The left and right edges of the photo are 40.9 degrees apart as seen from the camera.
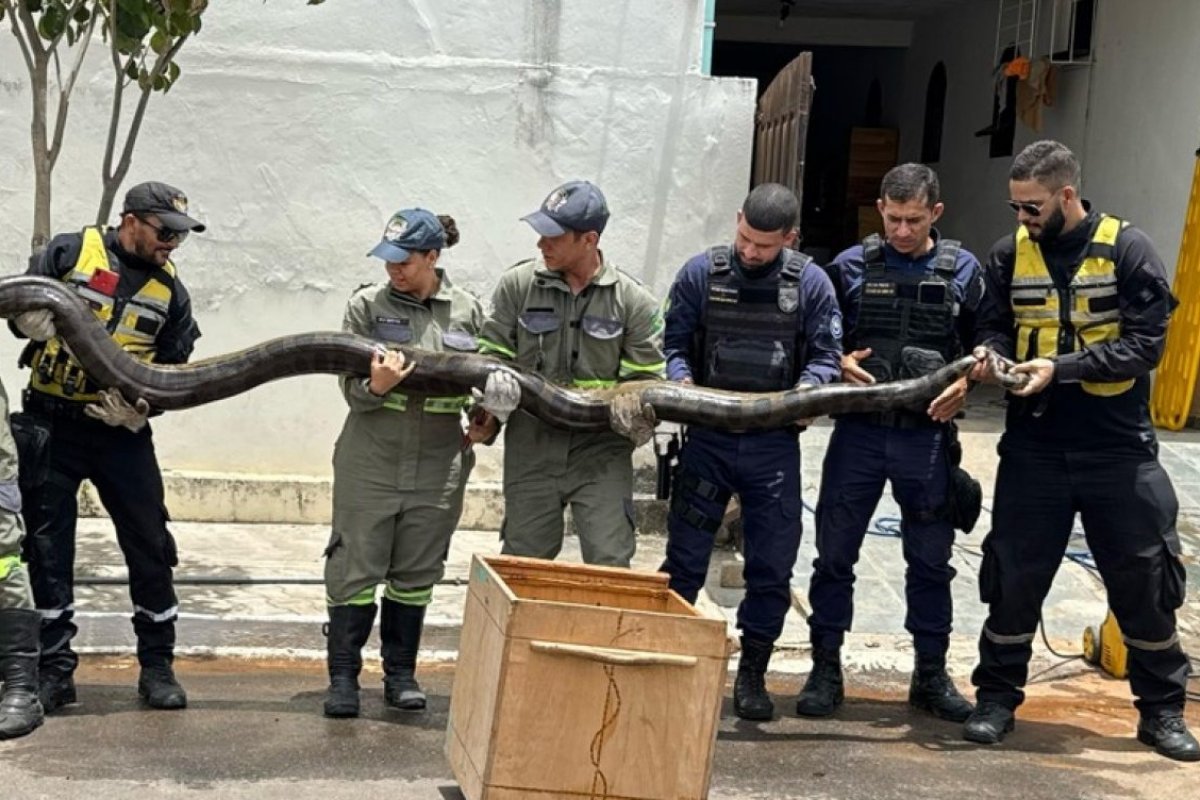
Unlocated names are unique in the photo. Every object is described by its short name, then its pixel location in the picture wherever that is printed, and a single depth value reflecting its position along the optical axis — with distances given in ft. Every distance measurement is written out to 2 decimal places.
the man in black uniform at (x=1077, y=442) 20.77
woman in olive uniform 21.03
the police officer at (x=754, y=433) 21.95
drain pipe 33.12
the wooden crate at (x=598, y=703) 15.78
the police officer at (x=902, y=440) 22.13
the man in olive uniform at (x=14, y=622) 19.22
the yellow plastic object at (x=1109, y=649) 24.77
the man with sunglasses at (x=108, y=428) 20.27
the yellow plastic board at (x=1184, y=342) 38.68
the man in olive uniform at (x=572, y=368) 21.33
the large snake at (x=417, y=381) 19.90
